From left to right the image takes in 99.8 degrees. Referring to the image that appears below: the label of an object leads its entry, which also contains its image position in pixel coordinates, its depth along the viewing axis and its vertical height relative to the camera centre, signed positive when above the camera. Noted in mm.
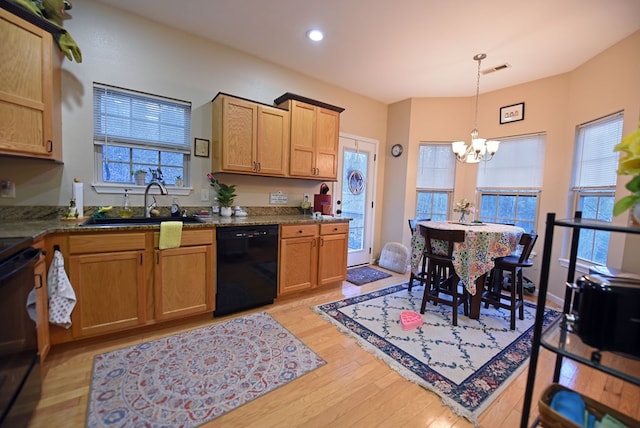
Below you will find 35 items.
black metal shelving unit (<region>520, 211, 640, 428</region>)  886 -513
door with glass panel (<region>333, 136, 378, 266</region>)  4141 +73
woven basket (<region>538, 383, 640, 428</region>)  894 -717
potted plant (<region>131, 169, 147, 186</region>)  2572 +108
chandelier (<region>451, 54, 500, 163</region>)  2828 +568
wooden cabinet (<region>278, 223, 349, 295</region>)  2867 -695
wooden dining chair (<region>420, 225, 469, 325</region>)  2471 -555
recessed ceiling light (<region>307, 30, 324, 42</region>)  2639 +1588
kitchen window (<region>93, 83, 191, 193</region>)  2449 +489
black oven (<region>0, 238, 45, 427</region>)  1168 -752
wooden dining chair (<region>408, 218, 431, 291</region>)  3118 -899
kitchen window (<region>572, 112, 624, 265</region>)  2732 +317
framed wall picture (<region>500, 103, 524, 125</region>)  3586 +1220
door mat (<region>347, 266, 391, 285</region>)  3712 -1139
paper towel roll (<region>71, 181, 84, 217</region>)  2258 -86
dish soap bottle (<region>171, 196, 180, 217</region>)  2670 -210
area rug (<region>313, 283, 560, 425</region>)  1726 -1174
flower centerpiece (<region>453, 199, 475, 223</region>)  3093 -79
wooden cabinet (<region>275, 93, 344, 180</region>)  3146 +706
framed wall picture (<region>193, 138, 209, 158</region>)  2842 +450
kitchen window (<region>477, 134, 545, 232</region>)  3527 +288
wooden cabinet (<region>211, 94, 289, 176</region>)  2721 +584
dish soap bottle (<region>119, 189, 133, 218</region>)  2479 -199
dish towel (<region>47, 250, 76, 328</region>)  1771 -709
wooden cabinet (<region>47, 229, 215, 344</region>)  1900 -717
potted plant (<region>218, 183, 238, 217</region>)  2898 -75
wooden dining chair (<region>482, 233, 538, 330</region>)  2482 -750
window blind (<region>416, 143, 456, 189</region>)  4215 +519
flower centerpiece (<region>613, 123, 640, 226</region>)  766 +117
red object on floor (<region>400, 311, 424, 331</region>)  2425 -1107
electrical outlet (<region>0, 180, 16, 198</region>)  2039 -54
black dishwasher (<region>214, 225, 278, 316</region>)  2473 -726
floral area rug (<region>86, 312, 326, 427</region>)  1460 -1198
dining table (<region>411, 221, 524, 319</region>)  2445 -457
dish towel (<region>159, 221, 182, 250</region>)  2131 -364
